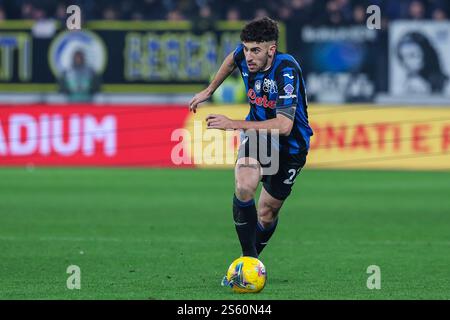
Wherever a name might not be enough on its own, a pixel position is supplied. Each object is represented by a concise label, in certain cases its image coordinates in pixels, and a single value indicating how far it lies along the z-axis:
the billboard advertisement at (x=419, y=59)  21.98
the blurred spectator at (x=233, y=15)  22.47
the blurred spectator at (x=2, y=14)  22.89
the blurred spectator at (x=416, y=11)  22.41
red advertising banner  20.12
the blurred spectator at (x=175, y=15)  23.08
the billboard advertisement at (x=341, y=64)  21.92
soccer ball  7.95
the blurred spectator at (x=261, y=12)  22.98
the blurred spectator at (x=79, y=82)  21.98
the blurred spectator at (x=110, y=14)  22.94
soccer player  8.16
